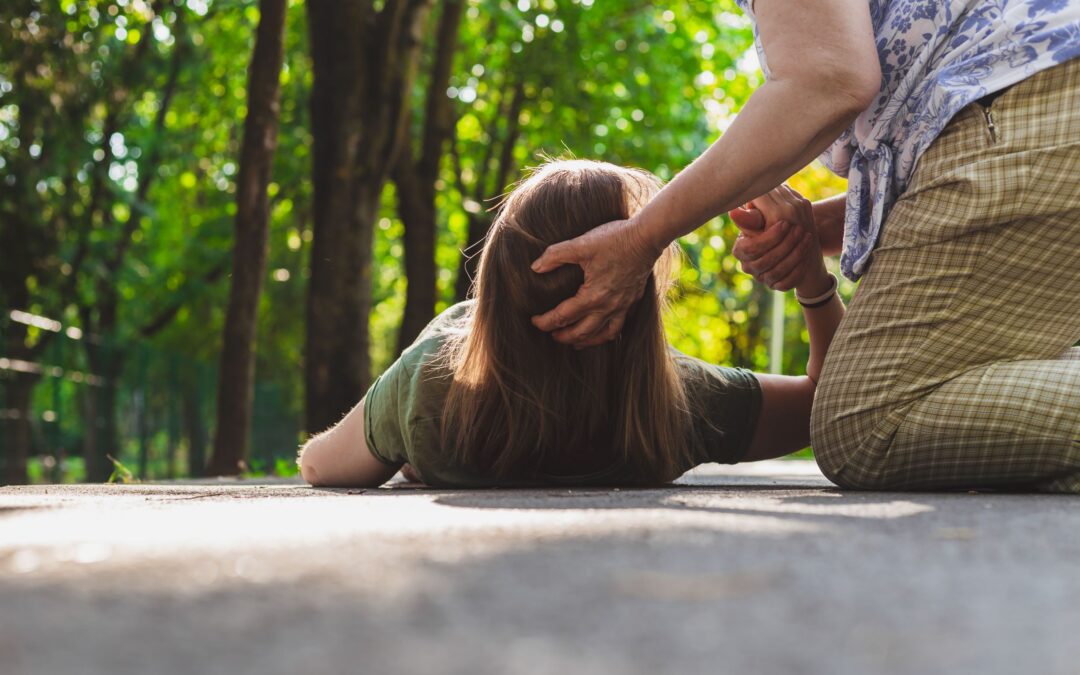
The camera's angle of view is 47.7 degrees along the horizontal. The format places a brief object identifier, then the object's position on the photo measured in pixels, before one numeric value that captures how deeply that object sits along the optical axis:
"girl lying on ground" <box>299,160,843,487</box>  3.41
